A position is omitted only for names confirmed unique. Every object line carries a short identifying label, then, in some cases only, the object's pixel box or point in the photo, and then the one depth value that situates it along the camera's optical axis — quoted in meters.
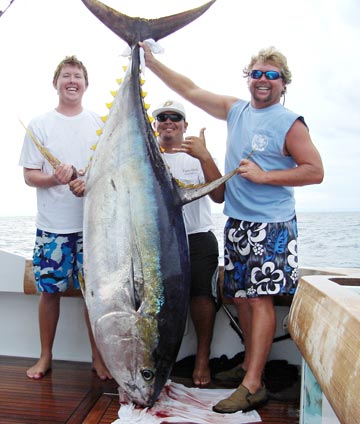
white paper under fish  2.02
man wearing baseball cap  2.63
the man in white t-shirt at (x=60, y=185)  2.49
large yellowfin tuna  1.94
